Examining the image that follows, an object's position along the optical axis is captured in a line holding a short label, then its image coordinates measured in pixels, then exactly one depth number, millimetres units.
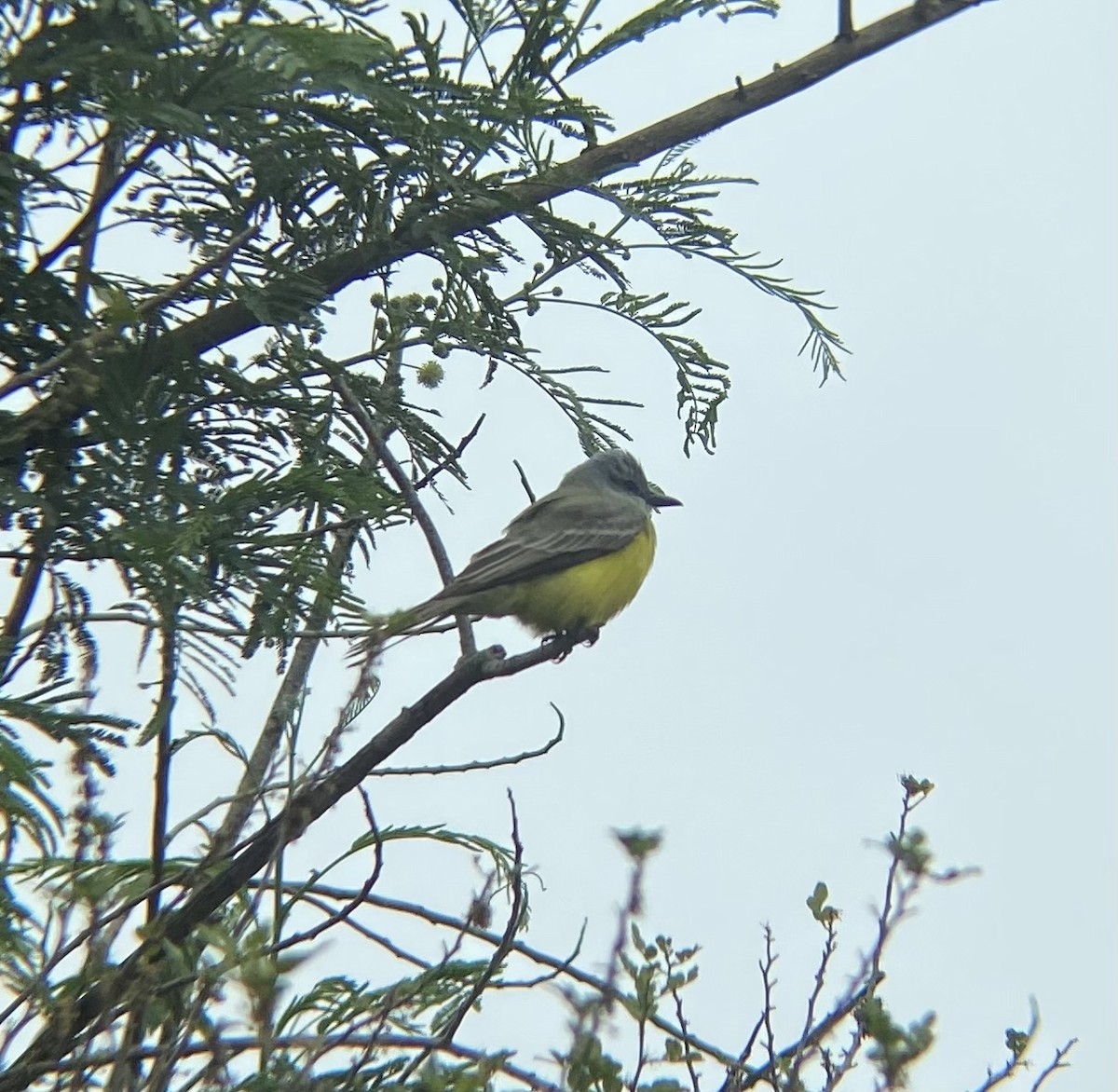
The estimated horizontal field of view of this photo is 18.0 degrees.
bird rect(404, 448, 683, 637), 12852
